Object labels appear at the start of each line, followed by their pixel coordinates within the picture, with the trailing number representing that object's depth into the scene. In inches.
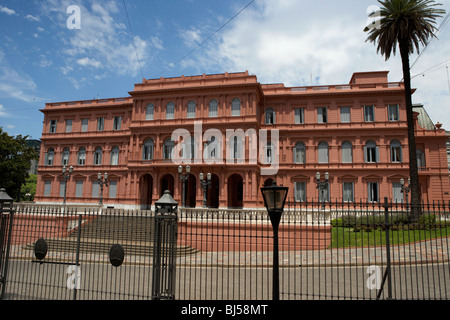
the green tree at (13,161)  1481.3
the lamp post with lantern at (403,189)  962.4
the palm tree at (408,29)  820.6
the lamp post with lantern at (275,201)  240.5
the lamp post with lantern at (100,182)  1160.2
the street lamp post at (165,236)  260.5
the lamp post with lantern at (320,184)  860.9
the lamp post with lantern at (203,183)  859.4
